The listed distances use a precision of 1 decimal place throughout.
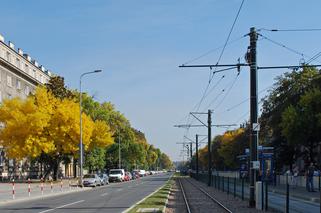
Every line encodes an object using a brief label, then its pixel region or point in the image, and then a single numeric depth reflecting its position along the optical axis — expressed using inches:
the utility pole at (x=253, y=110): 1027.9
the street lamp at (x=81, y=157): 2151.7
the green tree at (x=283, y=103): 2551.7
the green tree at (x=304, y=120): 2074.3
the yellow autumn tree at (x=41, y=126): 2596.0
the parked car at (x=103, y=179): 2790.4
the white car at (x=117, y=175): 3506.4
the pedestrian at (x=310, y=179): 1518.2
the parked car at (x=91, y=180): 2486.5
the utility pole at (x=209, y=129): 2292.8
